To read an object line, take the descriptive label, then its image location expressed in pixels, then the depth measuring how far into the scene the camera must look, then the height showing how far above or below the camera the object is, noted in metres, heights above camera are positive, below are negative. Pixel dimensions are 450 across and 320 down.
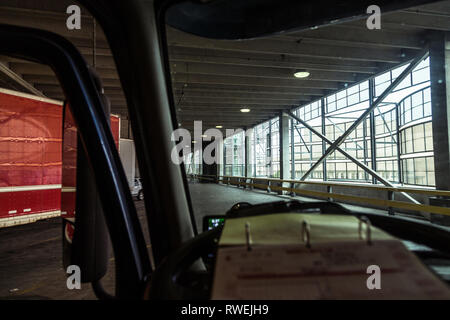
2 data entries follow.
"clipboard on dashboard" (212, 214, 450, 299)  0.54 -0.22
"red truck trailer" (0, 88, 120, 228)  6.11 +0.32
